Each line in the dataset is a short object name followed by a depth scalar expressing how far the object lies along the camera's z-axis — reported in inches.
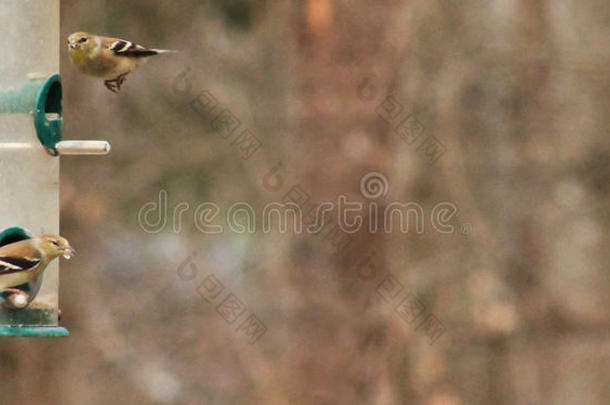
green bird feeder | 314.2
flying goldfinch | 317.7
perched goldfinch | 291.9
